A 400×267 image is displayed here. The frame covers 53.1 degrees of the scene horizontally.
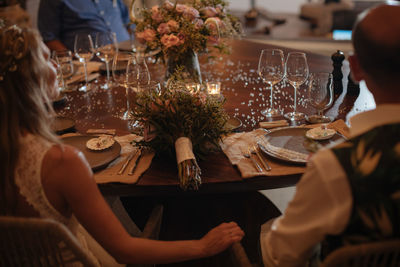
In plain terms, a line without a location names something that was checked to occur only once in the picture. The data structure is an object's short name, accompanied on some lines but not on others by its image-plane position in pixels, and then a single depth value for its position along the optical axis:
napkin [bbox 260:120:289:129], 1.63
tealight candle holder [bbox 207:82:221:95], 1.81
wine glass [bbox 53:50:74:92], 2.15
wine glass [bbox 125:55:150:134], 1.76
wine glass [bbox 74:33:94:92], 2.21
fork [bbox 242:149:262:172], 1.29
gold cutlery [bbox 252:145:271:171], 1.29
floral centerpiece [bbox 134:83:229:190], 1.32
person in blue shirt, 3.50
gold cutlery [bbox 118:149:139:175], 1.31
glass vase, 1.98
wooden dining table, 1.25
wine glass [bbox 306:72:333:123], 1.61
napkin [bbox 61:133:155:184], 1.27
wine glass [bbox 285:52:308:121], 1.72
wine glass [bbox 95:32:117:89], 2.24
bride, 0.96
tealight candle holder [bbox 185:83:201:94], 1.36
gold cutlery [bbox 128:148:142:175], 1.30
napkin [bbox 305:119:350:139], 1.50
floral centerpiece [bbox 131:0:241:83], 1.88
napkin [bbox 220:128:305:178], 1.26
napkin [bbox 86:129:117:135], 1.63
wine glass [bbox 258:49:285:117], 1.73
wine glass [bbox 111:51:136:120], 1.80
